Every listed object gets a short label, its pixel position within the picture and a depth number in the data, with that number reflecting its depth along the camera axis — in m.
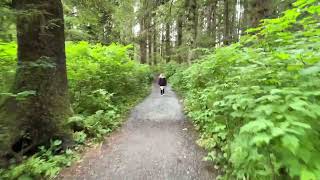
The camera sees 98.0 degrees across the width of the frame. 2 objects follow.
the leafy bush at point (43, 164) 2.30
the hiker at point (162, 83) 8.93
